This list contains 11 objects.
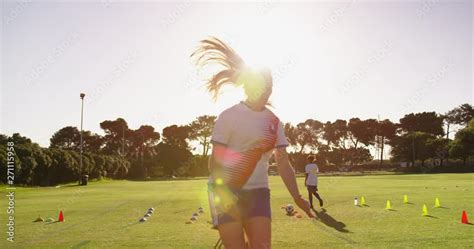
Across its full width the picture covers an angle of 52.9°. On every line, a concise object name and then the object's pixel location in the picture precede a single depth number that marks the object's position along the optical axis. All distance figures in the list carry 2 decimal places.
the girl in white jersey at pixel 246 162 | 4.41
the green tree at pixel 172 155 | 113.81
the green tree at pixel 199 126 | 132.38
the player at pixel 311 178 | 19.14
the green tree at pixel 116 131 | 134.25
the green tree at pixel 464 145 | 99.56
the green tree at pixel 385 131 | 142.00
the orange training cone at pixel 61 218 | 17.06
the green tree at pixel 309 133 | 147.62
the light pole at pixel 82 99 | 56.26
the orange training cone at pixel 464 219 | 13.74
